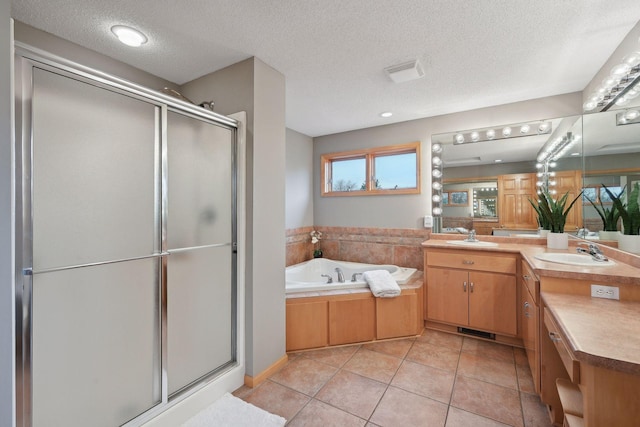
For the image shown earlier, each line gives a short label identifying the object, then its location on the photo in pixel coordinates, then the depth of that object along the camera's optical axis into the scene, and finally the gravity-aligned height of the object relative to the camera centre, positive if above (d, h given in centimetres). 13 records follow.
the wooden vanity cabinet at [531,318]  168 -72
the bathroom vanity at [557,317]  90 -54
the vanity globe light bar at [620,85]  171 +88
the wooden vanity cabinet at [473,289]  246 -73
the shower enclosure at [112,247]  111 -16
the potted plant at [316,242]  390 -41
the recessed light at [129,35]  167 +114
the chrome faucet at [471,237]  302 -27
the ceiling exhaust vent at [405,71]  204 +110
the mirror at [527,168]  190 +42
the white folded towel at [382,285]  257 -69
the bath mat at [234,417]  159 -123
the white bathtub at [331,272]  266 -70
